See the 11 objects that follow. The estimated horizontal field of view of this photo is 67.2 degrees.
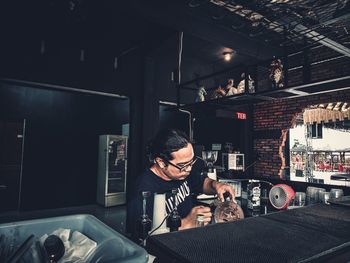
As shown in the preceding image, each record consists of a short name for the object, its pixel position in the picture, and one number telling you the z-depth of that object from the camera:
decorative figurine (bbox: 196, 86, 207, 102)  3.25
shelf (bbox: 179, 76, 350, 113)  1.68
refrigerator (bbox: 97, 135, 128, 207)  6.39
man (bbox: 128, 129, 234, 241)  1.93
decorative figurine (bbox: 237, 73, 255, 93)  2.73
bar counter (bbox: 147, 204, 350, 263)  0.69
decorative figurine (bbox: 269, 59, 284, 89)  2.29
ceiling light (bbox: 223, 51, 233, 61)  5.39
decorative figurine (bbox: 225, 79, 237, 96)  2.89
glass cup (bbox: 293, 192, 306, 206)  2.50
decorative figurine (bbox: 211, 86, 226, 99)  3.00
